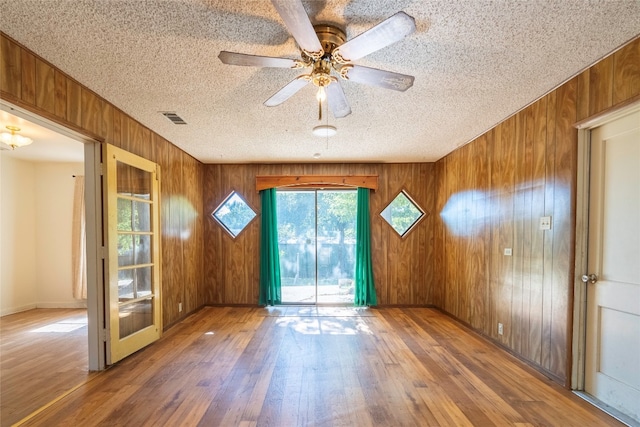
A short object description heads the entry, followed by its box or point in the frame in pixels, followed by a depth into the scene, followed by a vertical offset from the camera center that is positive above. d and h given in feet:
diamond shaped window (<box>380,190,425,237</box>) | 16.17 -0.51
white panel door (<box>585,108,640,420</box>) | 6.19 -1.40
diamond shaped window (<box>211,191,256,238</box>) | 16.29 -0.53
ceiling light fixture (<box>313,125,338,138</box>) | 9.51 +2.59
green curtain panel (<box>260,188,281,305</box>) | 15.89 -2.70
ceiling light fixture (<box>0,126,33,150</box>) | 10.09 +2.41
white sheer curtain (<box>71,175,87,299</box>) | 15.25 -2.09
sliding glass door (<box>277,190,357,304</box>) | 16.37 -2.43
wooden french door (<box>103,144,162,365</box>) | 8.56 -1.60
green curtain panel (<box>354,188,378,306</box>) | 15.78 -2.84
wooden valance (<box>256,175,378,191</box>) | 15.89 +1.40
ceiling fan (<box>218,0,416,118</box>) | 4.25 +2.73
